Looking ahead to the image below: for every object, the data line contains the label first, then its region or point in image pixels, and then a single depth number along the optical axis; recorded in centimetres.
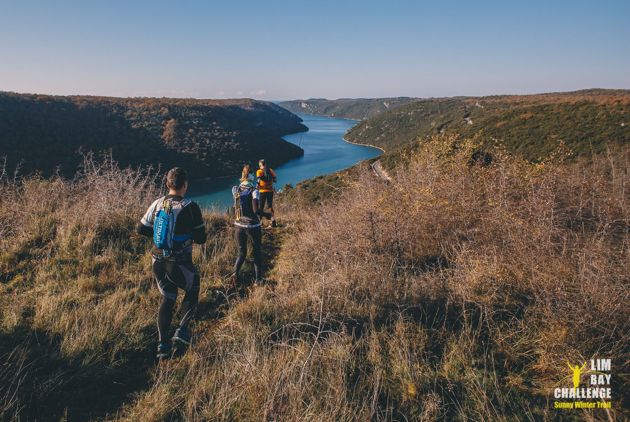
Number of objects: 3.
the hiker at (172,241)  296
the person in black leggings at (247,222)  453
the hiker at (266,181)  713
